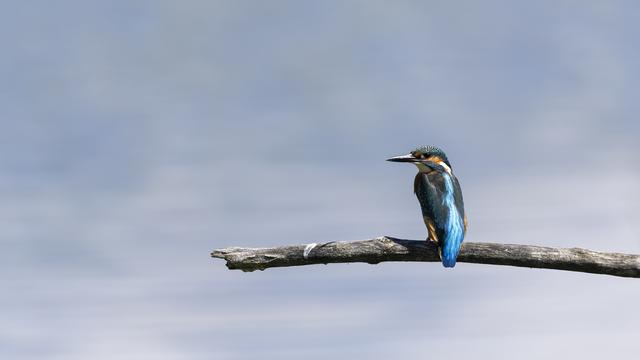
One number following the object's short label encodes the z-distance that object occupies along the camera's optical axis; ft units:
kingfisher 52.75
